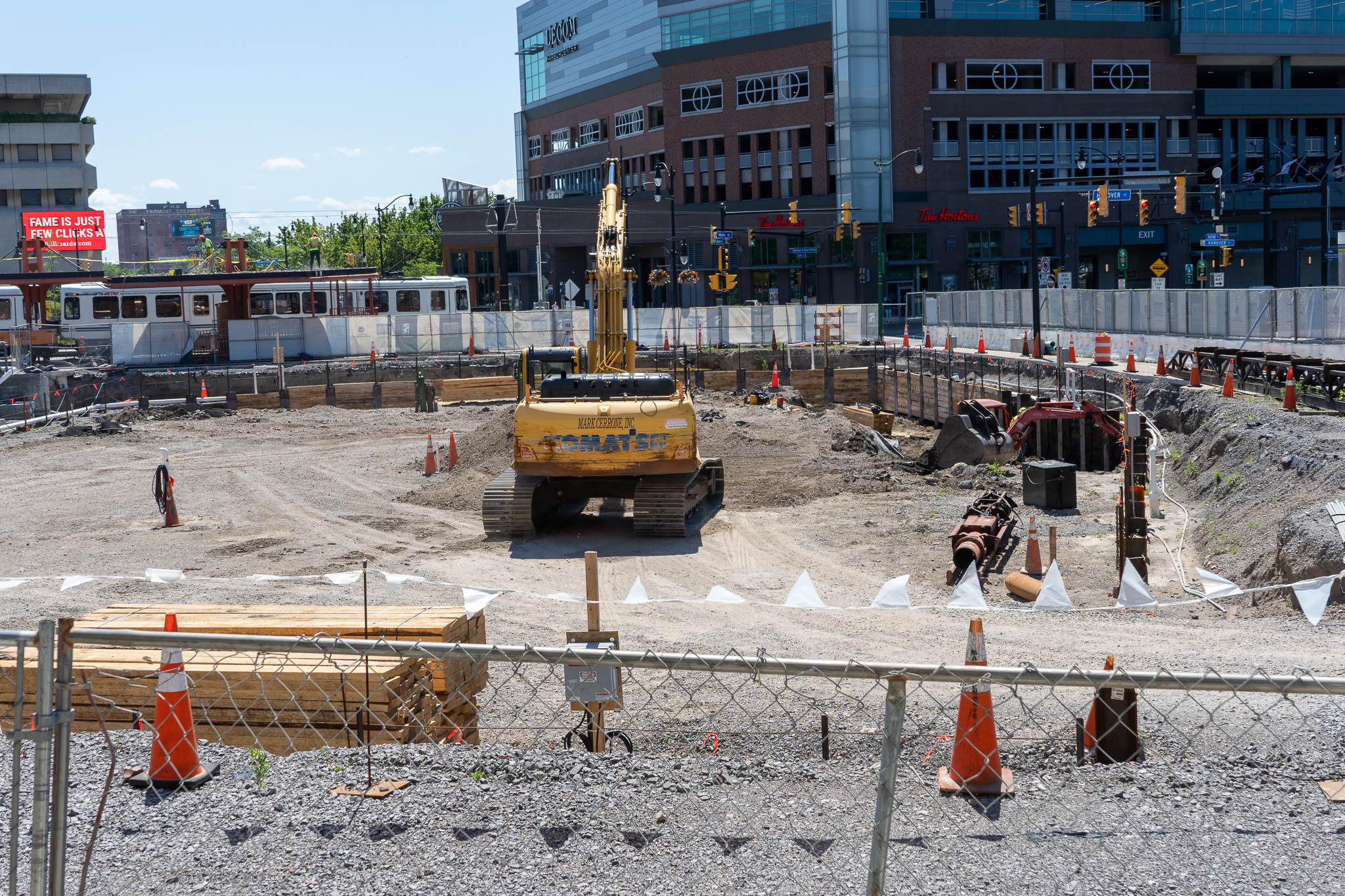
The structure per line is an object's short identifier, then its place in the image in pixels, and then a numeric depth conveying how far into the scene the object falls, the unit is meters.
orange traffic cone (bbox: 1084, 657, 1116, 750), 7.29
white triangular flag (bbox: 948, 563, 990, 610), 10.46
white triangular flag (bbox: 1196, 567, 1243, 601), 10.23
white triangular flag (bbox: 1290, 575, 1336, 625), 9.45
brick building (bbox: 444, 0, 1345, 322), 72.31
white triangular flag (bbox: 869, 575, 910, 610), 10.40
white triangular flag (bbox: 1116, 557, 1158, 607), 10.83
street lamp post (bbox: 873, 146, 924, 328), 70.56
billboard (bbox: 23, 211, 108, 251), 86.88
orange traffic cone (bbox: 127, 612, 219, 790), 6.54
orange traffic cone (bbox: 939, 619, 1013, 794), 6.30
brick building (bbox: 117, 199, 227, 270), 92.25
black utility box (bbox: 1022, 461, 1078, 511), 19.56
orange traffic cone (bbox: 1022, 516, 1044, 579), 14.96
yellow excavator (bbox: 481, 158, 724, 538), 18.19
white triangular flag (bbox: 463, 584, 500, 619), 9.48
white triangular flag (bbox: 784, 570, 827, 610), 10.67
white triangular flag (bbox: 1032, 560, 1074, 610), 10.81
